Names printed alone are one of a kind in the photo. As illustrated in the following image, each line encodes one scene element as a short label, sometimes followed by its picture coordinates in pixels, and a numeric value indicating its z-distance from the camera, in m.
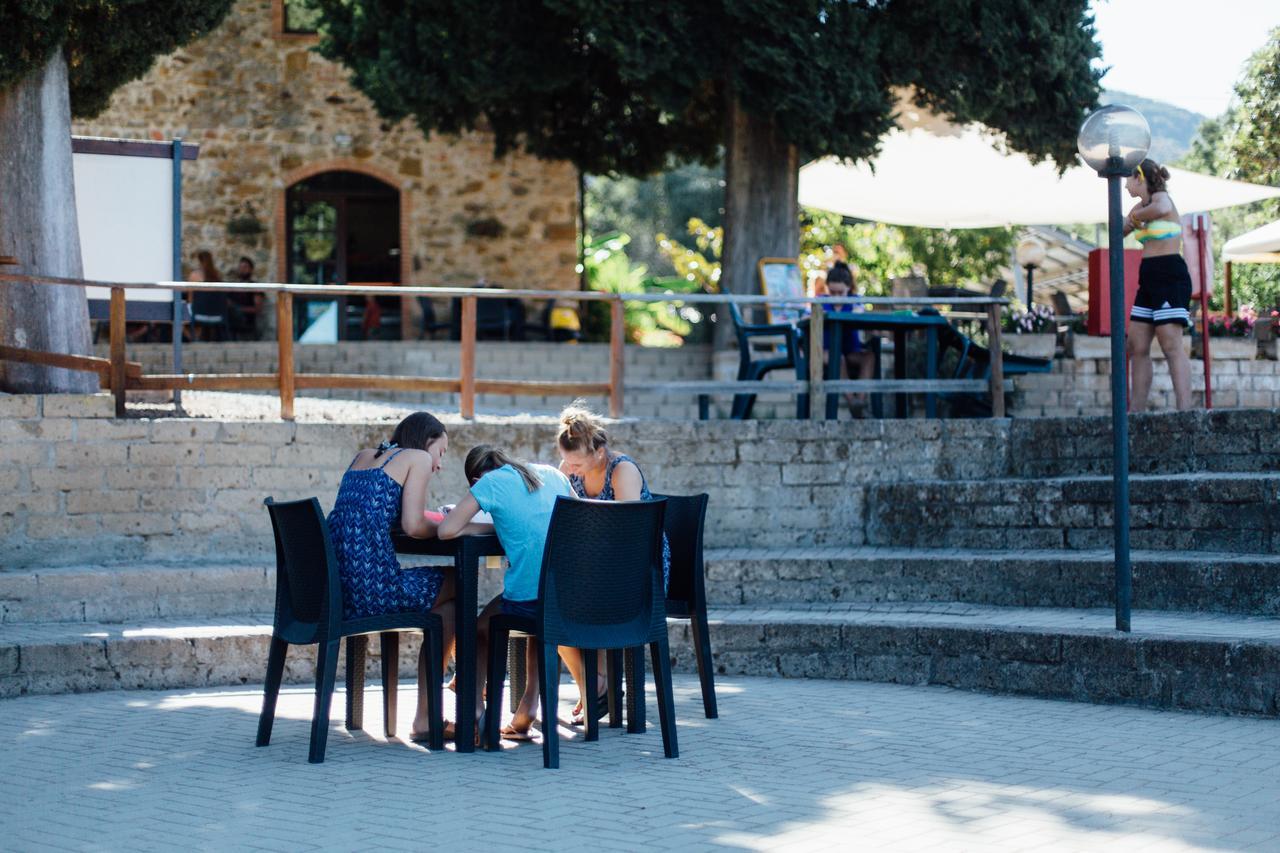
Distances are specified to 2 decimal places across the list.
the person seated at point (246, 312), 18.03
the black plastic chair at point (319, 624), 6.00
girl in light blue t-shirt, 6.19
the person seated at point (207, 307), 16.34
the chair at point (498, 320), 17.48
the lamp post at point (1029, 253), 15.71
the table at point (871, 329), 10.69
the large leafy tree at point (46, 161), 10.05
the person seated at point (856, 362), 11.68
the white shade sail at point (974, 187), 15.21
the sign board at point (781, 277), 14.38
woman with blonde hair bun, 6.68
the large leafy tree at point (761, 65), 13.69
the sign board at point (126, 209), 10.63
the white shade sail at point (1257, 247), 13.26
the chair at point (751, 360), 11.05
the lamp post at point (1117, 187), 7.47
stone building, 19.08
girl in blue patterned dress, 6.22
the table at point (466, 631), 6.21
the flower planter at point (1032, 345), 12.45
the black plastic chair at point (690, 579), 6.86
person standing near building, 9.38
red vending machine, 11.34
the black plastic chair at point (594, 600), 5.84
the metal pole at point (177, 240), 10.26
